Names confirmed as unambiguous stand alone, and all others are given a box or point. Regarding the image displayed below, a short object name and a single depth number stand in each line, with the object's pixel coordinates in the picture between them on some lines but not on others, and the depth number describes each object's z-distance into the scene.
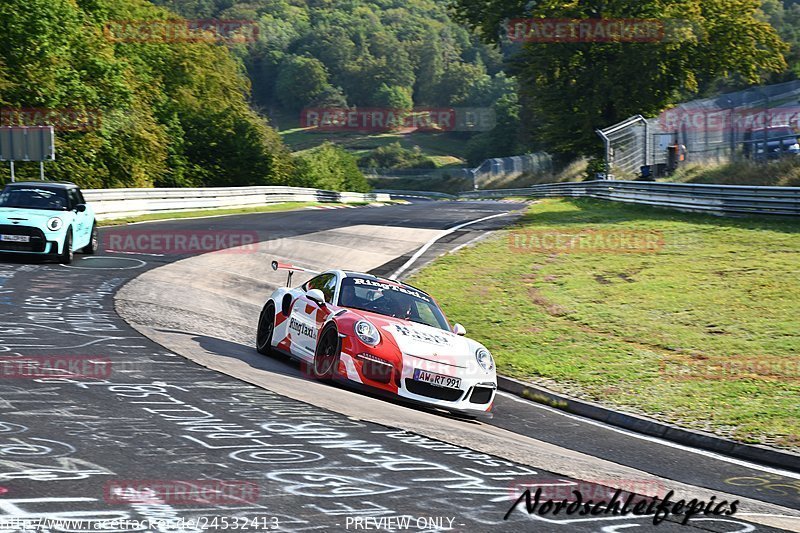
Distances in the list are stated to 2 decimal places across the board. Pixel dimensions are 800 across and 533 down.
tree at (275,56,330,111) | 165.00
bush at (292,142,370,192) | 73.81
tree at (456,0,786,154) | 51.09
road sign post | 27.92
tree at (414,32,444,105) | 188.25
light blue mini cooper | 18.45
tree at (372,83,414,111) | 172.88
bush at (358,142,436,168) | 125.12
